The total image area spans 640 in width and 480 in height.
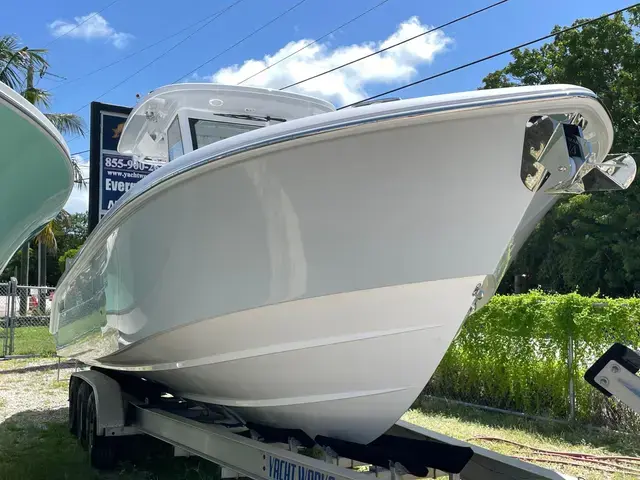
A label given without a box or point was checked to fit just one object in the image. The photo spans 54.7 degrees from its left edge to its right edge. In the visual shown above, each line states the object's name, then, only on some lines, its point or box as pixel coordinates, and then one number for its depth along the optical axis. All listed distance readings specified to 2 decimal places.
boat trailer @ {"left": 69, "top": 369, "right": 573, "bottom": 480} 3.18
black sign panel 9.19
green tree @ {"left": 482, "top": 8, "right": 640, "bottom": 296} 22.11
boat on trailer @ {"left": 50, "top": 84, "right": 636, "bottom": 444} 2.60
